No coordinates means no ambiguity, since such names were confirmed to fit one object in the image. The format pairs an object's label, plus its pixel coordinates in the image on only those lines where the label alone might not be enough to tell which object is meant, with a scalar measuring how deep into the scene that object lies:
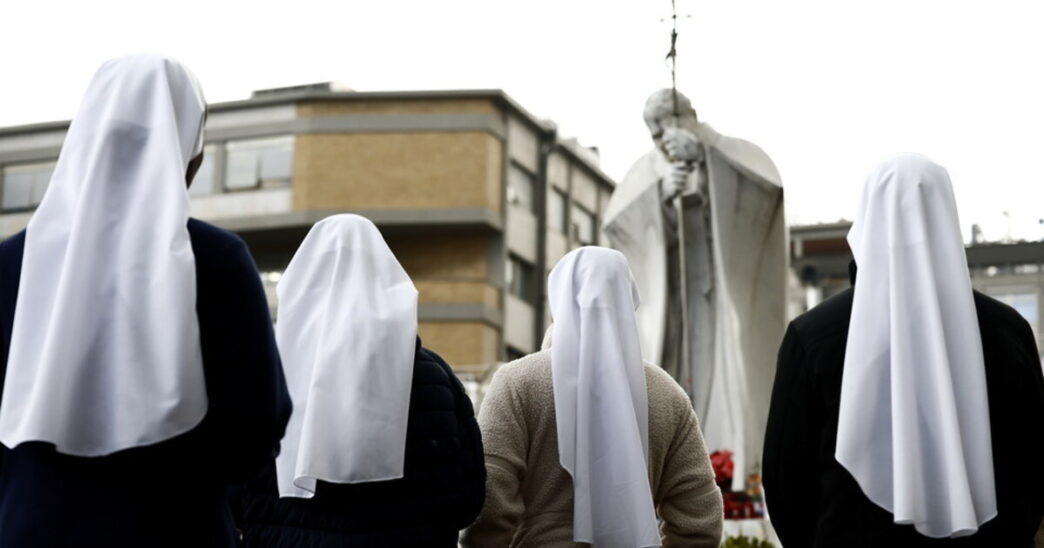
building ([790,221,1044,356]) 50.97
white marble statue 11.72
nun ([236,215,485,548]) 4.44
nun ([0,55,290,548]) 2.97
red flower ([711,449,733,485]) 10.37
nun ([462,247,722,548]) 4.85
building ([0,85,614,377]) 47.38
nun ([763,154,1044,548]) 3.71
